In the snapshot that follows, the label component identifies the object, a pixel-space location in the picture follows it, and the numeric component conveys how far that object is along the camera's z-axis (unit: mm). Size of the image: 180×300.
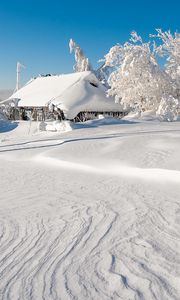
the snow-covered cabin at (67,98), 21216
